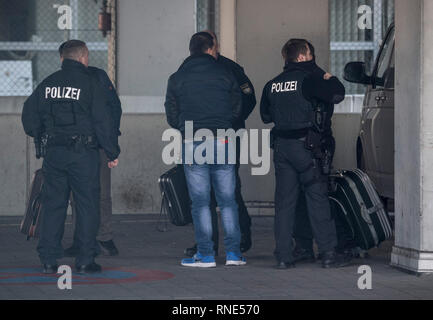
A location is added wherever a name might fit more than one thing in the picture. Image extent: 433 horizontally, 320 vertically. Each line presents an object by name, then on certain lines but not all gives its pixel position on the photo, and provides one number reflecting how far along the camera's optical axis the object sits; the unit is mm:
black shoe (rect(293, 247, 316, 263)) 18847
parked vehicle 21522
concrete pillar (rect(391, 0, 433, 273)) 16967
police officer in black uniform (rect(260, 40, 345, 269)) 17838
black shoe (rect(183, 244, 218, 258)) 19672
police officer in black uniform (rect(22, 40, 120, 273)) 17410
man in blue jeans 18174
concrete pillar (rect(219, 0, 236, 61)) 25664
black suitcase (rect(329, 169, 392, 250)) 18434
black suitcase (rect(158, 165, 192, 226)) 19565
